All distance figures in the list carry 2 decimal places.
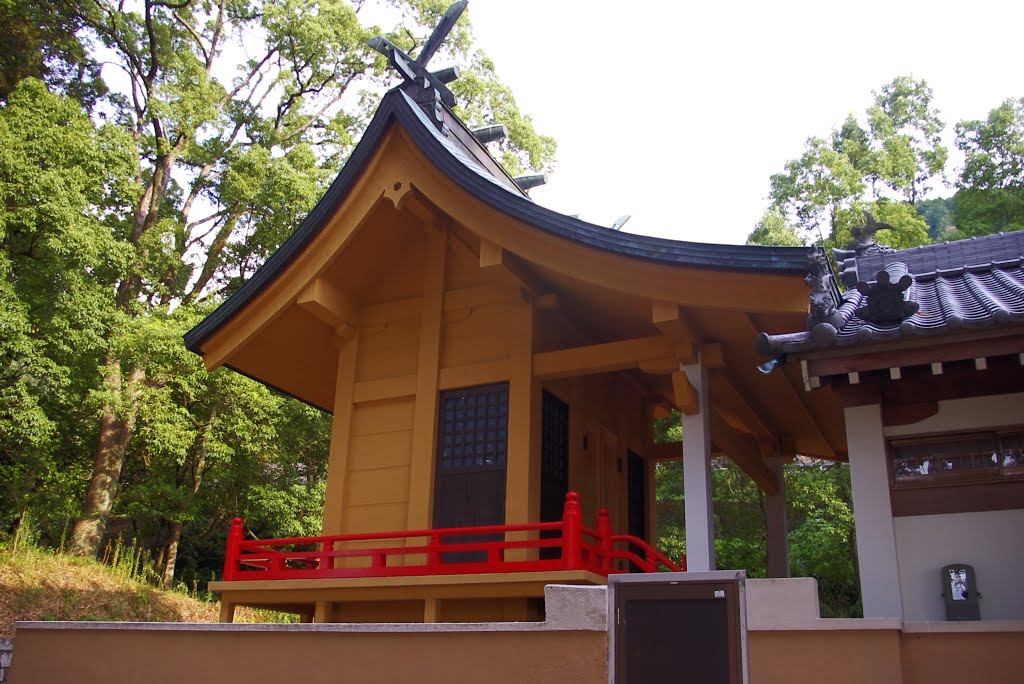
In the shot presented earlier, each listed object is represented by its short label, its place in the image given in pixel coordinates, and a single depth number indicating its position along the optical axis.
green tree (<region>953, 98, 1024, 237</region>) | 23.23
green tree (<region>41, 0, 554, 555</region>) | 18.73
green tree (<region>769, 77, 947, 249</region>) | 25.44
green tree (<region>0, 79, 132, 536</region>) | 15.82
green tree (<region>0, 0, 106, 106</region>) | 20.52
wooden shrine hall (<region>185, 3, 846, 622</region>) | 8.50
